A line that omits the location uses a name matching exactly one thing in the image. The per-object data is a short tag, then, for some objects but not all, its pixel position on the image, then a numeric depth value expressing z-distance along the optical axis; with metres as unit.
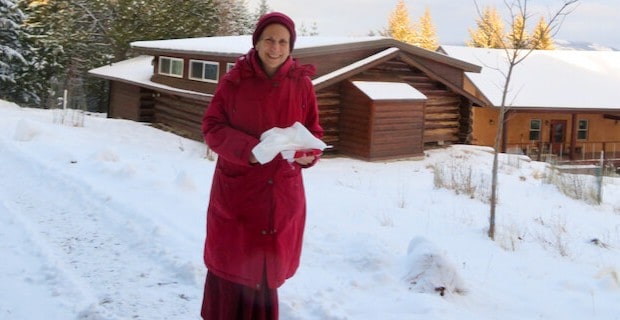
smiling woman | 3.18
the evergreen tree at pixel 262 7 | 53.47
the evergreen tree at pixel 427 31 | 71.44
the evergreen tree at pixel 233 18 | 40.44
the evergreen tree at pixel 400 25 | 67.56
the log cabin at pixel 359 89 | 17.67
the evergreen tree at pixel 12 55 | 28.03
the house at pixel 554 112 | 26.39
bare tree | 7.40
